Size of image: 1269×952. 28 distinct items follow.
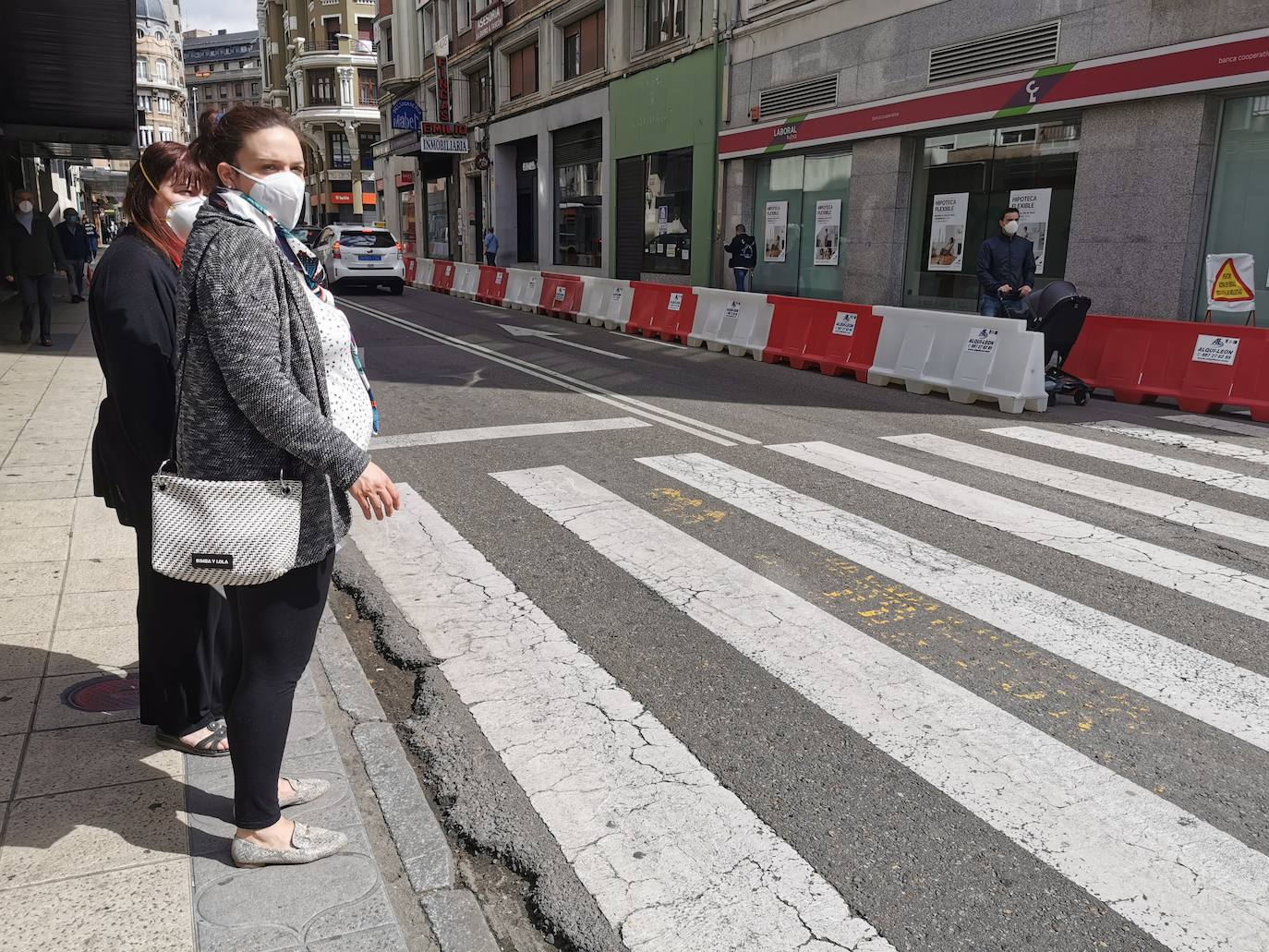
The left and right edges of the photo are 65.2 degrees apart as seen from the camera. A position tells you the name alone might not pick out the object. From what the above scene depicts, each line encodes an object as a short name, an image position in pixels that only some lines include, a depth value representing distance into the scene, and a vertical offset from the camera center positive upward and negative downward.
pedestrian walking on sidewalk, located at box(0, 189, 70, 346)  12.02 -0.30
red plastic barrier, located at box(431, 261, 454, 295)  27.45 -1.14
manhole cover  3.43 -1.60
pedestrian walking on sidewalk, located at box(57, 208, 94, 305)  19.11 -0.34
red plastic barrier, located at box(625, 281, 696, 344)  15.71 -1.15
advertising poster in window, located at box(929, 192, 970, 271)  16.48 +0.21
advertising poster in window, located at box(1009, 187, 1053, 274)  14.73 +0.43
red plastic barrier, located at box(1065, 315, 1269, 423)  9.49 -1.17
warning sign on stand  11.41 -0.38
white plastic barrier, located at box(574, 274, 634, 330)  17.59 -1.14
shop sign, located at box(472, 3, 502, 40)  36.25 +7.90
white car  25.52 -0.58
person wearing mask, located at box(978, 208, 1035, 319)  11.90 -0.24
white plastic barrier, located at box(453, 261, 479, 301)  25.25 -1.10
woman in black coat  2.66 -0.52
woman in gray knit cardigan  2.20 -0.38
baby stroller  10.09 -0.78
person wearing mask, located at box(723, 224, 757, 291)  20.66 -0.21
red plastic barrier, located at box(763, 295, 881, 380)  11.76 -1.14
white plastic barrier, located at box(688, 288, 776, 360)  13.74 -1.14
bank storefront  12.29 +0.98
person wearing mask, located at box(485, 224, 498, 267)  35.94 -0.31
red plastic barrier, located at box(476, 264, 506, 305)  23.22 -1.14
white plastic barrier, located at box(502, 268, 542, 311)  21.47 -1.13
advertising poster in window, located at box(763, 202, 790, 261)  21.17 +0.20
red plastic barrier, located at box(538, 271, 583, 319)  19.61 -1.14
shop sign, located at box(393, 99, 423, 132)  41.69 +4.91
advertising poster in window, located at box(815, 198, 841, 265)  19.42 +0.22
